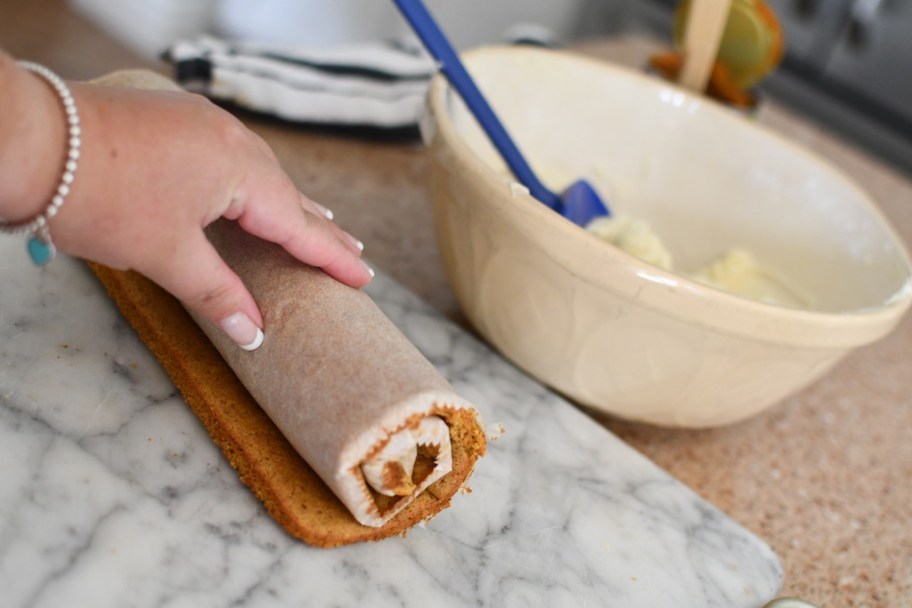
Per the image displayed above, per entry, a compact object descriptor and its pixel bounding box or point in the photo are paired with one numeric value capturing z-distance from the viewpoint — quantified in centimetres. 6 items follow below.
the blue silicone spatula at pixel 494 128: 71
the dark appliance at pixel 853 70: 189
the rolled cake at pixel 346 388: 52
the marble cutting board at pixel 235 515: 51
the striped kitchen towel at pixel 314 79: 101
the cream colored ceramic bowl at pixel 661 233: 64
